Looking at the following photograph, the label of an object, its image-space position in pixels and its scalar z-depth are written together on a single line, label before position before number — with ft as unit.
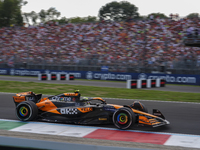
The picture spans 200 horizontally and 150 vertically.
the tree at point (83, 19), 214.73
